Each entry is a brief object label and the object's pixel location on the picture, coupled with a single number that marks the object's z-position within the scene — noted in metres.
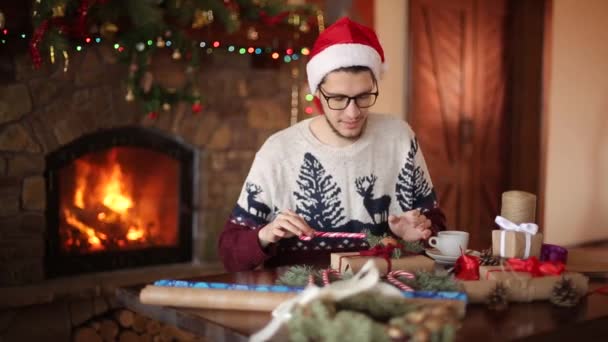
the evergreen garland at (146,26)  2.83
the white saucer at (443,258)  1.68
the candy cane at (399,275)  1.30
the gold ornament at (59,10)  2.76
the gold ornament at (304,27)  3.49
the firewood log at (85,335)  3.13
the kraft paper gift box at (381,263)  1.48
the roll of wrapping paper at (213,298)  1.27
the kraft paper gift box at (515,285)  1.36
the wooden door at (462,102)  4.58
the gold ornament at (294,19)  3.44
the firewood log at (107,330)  3.21
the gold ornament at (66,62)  3.05
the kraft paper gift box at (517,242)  1.55
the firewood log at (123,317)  3.26
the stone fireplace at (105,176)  3.01
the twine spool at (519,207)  1.63
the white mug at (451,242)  1.72
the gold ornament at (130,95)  3.15
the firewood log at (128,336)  3.28
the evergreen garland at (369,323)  0.98
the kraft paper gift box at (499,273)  1.40
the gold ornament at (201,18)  3.14
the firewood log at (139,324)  3.30
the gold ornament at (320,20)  3.57
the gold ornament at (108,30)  2.96
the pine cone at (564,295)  1.36
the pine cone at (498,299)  1.32
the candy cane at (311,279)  1.35
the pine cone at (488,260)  1.51
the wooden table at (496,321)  1.17
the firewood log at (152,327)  3.32
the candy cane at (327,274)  1.36
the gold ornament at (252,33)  3.37
